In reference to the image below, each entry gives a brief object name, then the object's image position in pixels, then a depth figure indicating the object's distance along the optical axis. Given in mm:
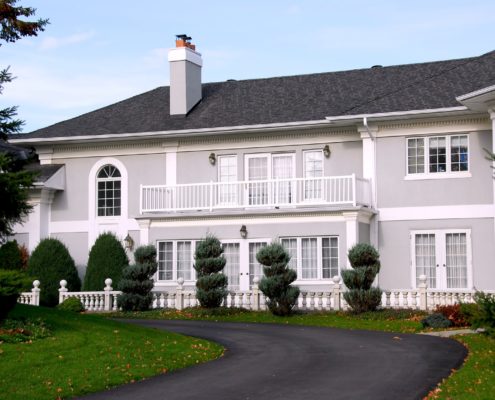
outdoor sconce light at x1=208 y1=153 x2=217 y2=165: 34062
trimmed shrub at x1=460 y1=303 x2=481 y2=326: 14312
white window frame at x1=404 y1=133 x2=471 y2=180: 30469
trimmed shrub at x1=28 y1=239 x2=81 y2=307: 33125
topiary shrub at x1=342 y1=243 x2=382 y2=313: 27078
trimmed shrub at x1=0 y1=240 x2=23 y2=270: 33500
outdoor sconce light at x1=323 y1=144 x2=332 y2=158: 32531
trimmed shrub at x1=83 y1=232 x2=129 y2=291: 32938
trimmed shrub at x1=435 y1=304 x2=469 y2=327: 23750
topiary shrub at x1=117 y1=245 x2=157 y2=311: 30312
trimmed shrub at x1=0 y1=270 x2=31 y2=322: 17844
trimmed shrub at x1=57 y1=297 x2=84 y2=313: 30625
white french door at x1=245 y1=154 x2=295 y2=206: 32469
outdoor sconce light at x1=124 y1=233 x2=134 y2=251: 34188
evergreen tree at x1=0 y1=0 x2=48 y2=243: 19047
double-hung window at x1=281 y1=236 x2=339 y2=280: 30727
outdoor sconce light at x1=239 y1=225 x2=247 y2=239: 31547
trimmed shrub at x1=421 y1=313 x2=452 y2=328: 23344
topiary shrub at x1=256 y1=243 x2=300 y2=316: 27703
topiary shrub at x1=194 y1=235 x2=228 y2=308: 29078
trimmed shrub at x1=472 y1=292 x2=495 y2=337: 14102
